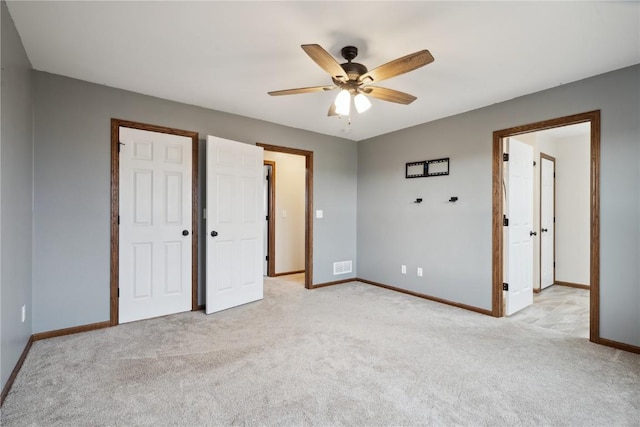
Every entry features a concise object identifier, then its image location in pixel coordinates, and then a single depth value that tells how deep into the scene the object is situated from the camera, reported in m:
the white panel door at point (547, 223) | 4.74
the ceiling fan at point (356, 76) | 1.87
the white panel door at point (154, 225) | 3.13
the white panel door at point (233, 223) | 3.48
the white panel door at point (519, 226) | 3.49
